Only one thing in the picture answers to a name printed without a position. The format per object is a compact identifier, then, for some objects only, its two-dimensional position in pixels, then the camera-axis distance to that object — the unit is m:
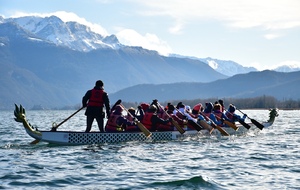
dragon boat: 22.61
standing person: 24.41
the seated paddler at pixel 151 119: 26.75
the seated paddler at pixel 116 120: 24.97
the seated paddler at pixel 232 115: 34.24
